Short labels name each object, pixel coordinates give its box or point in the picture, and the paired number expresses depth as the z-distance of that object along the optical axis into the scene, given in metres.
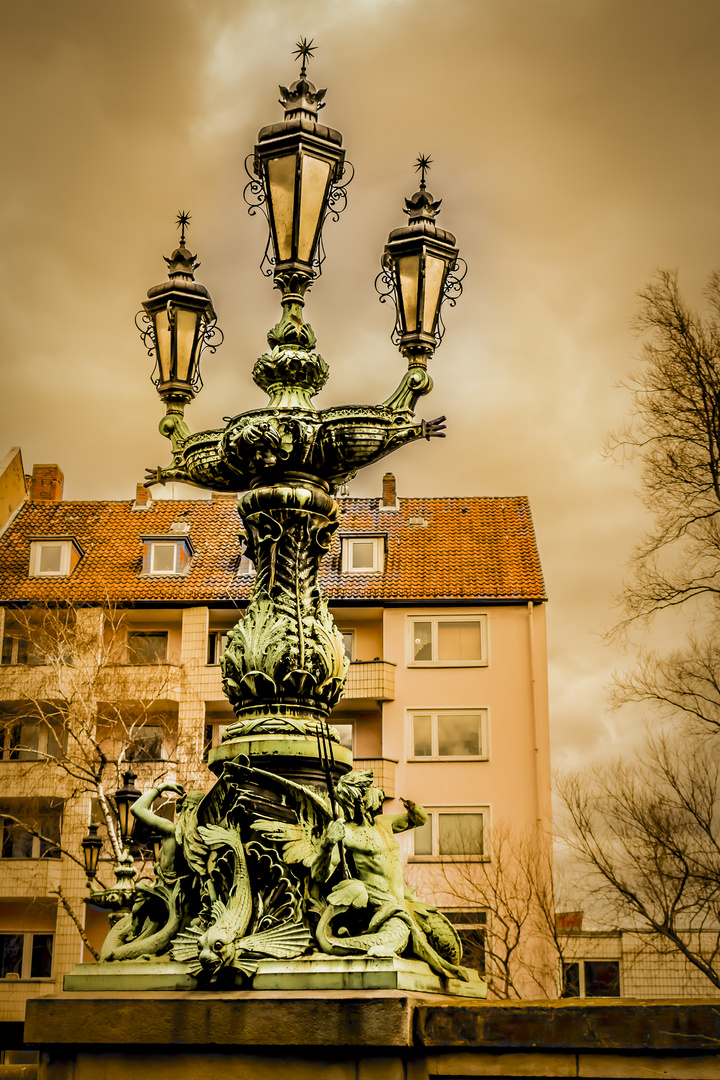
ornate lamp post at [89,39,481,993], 5.48
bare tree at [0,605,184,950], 26.34
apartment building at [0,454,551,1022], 31.67
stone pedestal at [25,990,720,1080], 4.55
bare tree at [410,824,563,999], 27.47
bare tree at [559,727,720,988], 15.08
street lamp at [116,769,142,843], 13.47
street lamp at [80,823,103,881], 17.11
